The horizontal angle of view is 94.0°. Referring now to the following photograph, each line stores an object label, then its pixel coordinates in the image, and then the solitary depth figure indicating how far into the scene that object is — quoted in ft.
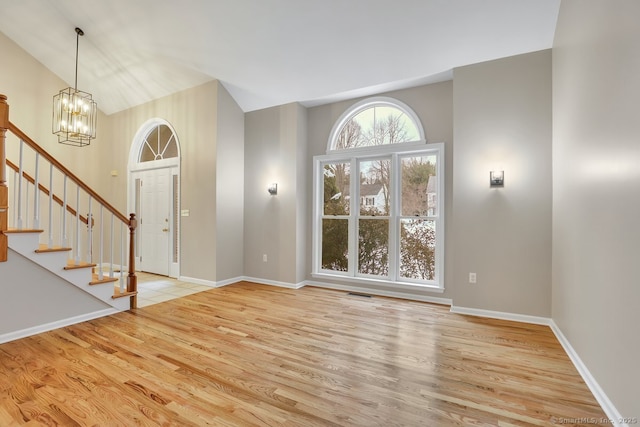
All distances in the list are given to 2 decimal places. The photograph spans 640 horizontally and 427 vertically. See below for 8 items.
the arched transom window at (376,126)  13.97
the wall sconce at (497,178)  11.03
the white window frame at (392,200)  13.20
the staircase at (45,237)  8.90
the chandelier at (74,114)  14.04
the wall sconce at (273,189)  16.31
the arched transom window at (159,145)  17.72
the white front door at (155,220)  17.71
